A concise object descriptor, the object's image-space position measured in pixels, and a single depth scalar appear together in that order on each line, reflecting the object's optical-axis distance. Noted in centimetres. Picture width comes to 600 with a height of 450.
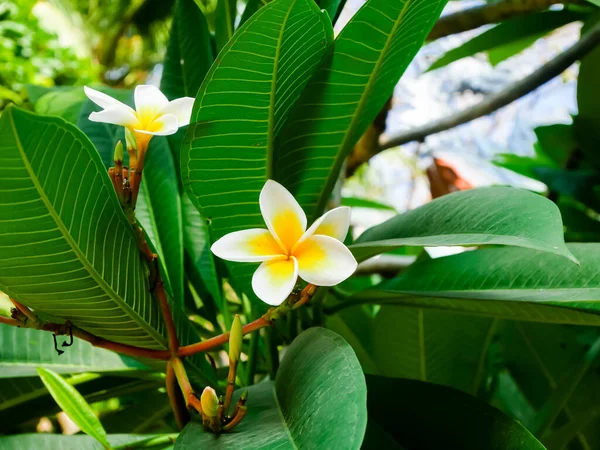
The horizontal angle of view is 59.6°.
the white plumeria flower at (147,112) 31
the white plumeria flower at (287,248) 27
